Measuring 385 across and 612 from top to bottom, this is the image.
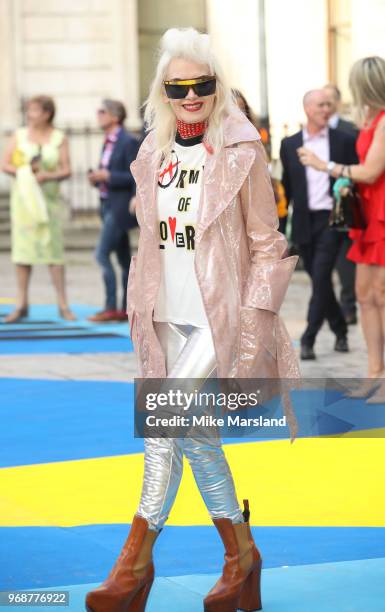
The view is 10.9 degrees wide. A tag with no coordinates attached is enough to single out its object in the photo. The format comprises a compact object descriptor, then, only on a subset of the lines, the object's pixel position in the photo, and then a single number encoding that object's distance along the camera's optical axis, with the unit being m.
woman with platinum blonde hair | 6.41
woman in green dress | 17.27
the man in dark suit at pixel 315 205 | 14.25
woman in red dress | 11.60
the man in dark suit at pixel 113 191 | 17.71
